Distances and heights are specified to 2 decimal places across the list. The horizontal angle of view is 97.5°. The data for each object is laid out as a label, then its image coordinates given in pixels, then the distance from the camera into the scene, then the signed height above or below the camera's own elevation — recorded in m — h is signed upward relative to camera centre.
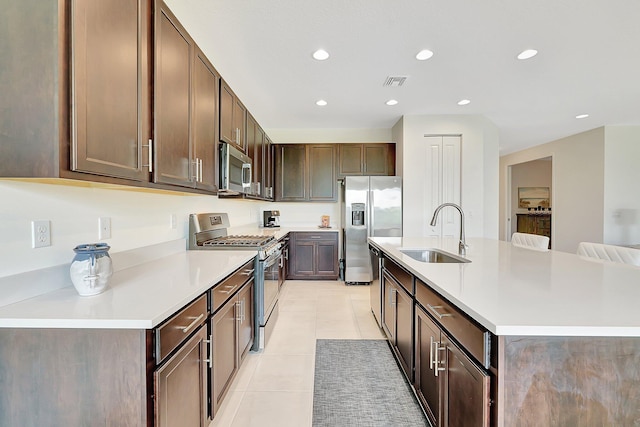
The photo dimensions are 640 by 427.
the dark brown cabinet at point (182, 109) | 1.46 +0.63
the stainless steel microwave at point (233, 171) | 2.35 +0.37
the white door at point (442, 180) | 4.30 +0.47
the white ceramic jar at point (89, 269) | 1.12 -0.23
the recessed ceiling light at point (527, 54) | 2.51 +1.43
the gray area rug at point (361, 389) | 1.64 -1.21
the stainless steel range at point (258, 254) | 2.35 -0.38
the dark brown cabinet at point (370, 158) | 4.80 +0.91
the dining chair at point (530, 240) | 2.80 -0.32
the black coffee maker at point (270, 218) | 4.88 -0.12
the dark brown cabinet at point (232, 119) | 2.38 +0.87
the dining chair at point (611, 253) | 1.92 -0.32
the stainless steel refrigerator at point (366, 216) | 4.33 -0.08
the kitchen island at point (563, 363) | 0.87 -0.49
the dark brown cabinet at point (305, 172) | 4.86 +0.68
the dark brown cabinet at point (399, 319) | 1.78 -0.81
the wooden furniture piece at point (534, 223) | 8.28 -0.39
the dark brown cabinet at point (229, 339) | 1.51 -0.81
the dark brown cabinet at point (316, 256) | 4.67 -0.75
